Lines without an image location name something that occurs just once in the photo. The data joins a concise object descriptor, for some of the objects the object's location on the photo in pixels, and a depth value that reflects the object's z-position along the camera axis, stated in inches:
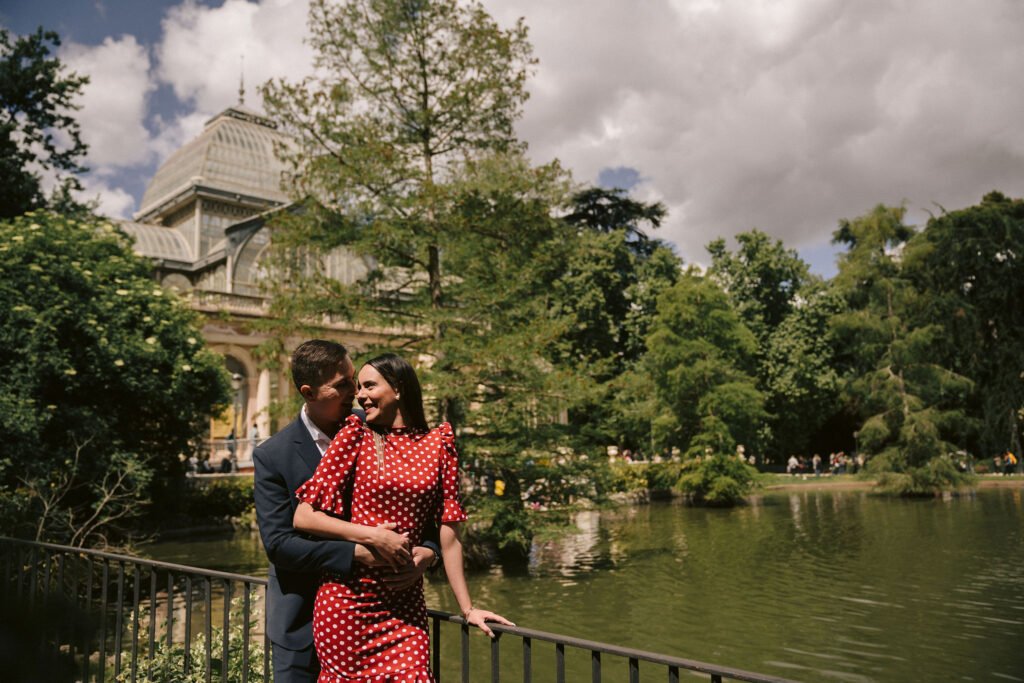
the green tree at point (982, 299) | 1346.0
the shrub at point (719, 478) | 1110.4
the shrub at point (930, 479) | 1117.7
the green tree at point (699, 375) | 1162.6
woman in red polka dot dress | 102.5
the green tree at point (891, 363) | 1153.4
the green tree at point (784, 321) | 1621.6
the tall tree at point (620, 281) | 1592.0
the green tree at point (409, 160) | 584.1
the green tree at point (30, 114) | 730.2
